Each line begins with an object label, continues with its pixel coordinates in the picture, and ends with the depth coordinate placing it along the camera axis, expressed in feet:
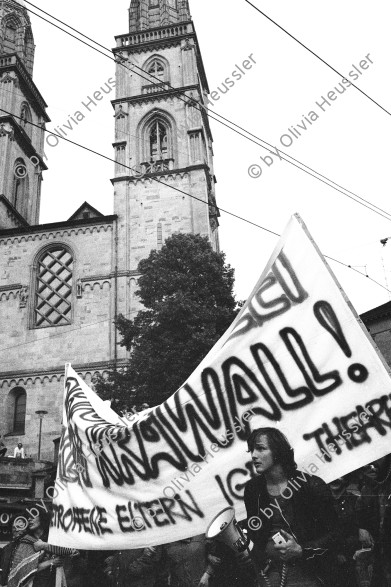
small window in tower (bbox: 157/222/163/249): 98.27
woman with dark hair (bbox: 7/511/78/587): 17.48
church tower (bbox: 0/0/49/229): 116.47
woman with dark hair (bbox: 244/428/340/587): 10.91
